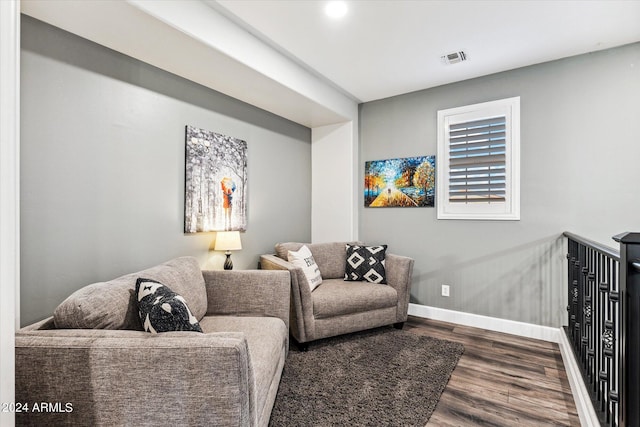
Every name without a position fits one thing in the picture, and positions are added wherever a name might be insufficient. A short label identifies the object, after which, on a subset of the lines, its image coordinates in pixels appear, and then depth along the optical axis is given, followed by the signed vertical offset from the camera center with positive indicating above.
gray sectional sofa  1.08 -0.57
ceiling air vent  2.78 +1.38
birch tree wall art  2.70 +0.27
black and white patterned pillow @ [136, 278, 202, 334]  1.35 -0.44
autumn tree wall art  3.56 +0.35
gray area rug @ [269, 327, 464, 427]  1.78 -1.15
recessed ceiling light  2.15 +1.40
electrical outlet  3.45 -0.86
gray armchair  2.61 -0.76
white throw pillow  2.96 -0.50
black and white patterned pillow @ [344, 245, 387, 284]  3.24 -0.55
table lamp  2.80 -0.28
